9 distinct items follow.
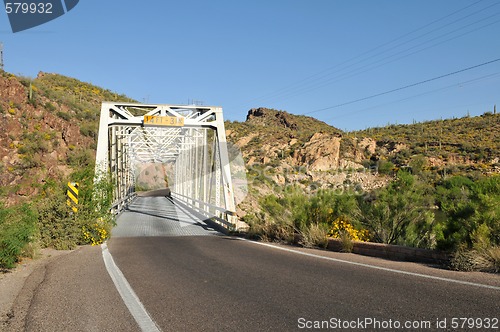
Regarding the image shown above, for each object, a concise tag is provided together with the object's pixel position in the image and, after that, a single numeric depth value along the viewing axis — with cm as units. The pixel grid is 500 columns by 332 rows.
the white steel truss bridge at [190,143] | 2184
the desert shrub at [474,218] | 760
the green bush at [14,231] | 844
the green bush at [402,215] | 1052
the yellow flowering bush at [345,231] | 1102
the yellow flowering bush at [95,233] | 1434
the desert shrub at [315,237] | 1121
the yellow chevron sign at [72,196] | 1425
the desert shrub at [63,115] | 5138
